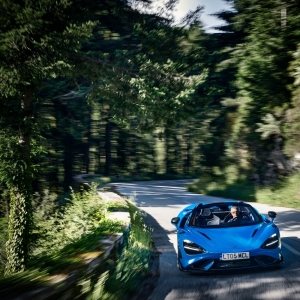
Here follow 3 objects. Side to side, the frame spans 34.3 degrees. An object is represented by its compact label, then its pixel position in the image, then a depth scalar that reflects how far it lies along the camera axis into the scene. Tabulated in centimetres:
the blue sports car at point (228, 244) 821
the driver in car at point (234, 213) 971
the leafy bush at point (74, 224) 1403
